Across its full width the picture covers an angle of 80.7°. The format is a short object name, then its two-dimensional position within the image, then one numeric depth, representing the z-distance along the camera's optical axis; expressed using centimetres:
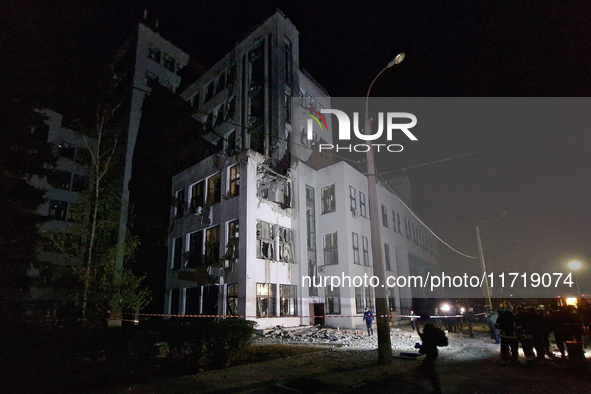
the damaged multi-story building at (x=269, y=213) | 2108
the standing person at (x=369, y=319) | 1875
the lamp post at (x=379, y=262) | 977
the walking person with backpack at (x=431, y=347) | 666
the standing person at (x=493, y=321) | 1529
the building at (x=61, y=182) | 2447
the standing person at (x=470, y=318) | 1780
